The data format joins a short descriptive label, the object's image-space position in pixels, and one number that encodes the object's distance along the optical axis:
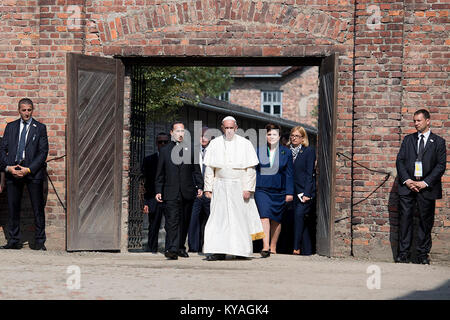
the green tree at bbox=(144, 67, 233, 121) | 19.94
